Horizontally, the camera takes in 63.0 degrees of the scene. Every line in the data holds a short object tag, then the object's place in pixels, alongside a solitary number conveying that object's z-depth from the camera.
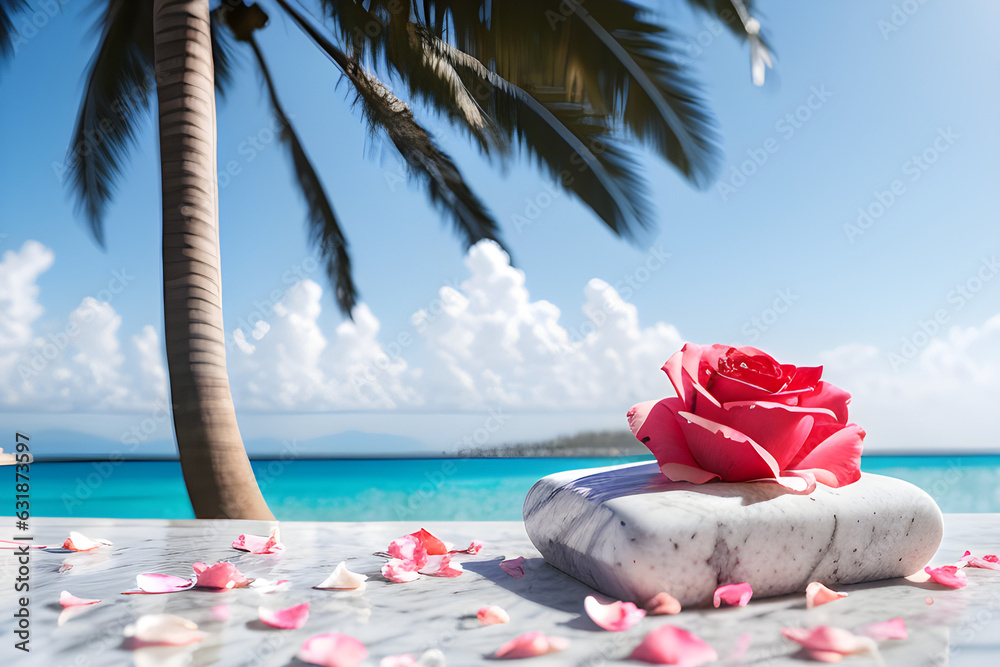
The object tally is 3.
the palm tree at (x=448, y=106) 2.19
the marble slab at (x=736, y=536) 0.33
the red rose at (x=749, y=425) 0.35
